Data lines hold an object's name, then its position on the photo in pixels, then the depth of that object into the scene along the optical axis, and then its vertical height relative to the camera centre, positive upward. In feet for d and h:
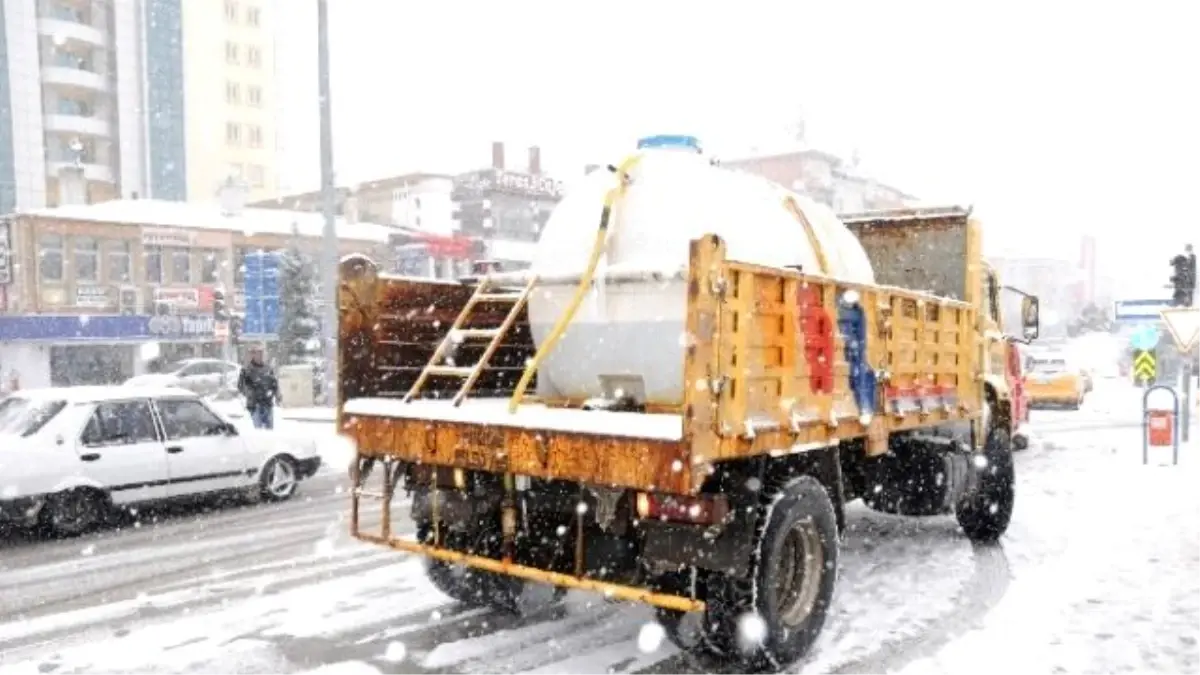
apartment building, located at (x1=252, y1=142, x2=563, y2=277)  151.74 +18.66
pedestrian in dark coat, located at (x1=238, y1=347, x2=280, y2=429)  48.08 -3.53
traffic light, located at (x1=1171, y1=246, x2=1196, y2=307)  53.72 +1.35
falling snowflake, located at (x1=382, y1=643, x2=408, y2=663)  18.10 -6.23
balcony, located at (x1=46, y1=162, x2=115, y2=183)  171.42 +25.81
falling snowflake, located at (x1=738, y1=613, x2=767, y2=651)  16.28 -5.29
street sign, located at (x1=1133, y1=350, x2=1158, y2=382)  54.08 -3.43
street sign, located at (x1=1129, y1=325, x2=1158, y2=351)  55.20 -2.10
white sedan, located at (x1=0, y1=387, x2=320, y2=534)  29.68 -4.35
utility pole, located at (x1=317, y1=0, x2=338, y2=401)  49.93 +6.89
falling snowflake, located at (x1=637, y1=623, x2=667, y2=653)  18.92 -6.42
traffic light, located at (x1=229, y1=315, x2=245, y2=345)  113.50 -1.41
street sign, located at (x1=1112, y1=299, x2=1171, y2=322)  55.72 -0.41
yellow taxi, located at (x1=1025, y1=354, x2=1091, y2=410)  83.66 -6.98
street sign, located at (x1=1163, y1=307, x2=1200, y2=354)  47.50 -1.11
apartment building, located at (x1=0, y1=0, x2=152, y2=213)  164.76 +38.73
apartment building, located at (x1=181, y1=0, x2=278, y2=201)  208.74 +48.05
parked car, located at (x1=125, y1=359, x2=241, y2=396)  102.17 -6.41
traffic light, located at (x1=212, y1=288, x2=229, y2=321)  96.68 +1.09
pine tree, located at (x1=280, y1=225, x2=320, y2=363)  123.54 +0.69
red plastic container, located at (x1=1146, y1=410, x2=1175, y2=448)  46.85 -5.84
